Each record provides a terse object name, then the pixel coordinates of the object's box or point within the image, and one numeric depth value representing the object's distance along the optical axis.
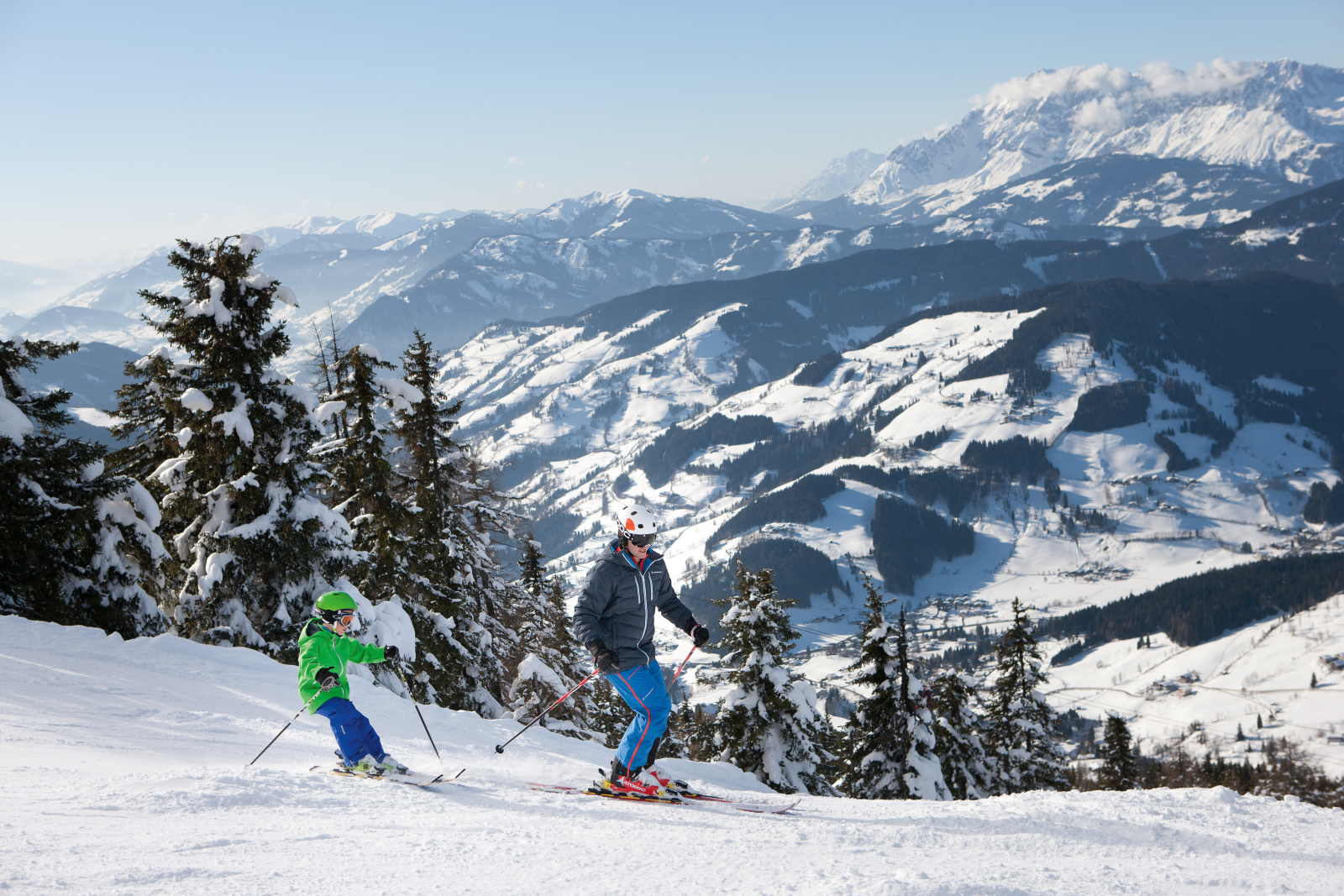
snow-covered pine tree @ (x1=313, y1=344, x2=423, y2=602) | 18.27
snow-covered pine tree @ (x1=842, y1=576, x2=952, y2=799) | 23.58
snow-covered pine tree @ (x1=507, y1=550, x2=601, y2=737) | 21.89
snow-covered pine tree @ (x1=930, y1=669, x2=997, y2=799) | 28.06
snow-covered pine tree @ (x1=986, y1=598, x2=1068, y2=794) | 31.81
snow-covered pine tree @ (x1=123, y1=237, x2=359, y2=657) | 15.11
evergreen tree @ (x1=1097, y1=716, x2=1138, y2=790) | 36.41
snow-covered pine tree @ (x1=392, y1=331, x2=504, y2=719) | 19.92
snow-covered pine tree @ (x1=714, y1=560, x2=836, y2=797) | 22.64
